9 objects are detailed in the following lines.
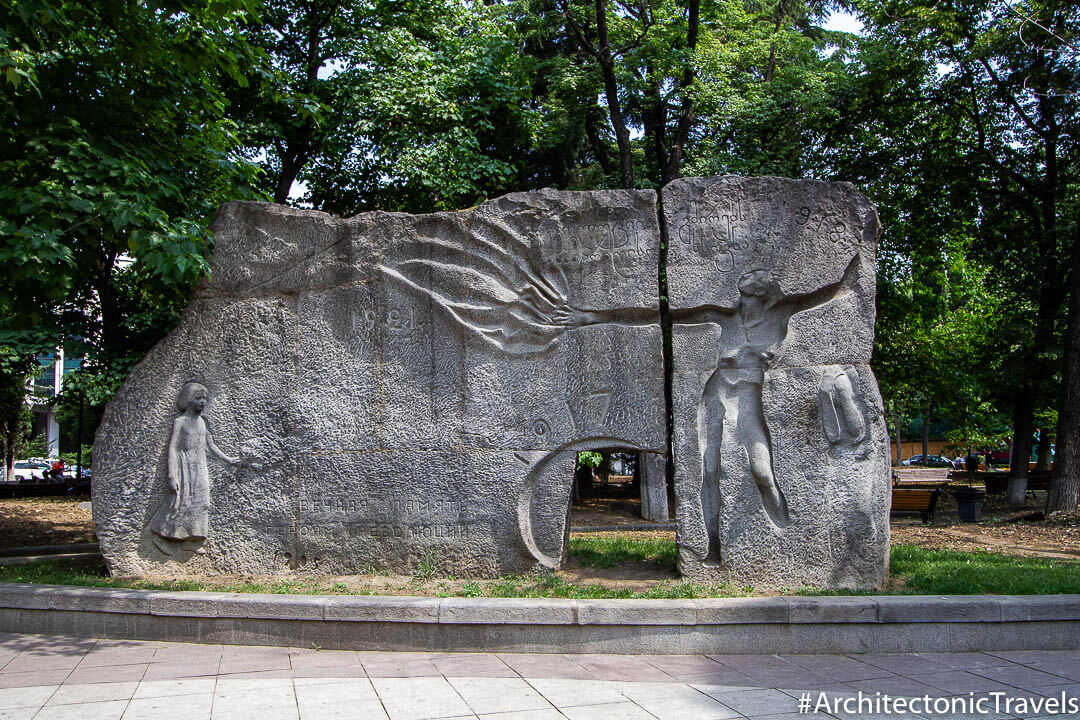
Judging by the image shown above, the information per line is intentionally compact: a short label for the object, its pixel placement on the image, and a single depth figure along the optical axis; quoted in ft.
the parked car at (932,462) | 121.87
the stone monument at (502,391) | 23.40
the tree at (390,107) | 48.08
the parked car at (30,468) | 110.44
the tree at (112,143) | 23.61
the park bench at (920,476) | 76.69
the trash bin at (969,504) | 44.39
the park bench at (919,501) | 42.83
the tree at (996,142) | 51.21
